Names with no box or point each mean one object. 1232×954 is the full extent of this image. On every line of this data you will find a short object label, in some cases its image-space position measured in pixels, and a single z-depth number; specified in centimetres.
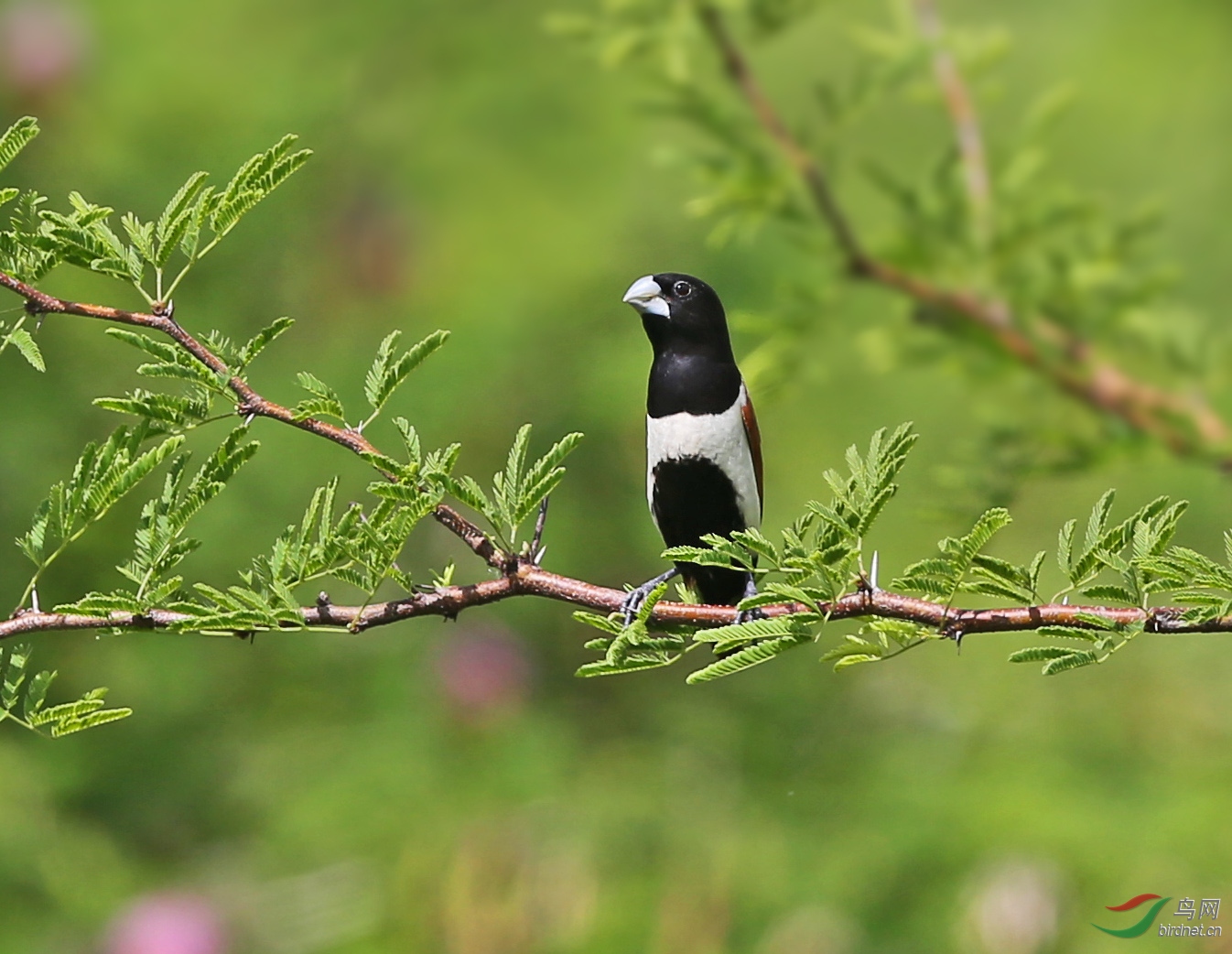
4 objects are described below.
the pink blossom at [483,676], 1104
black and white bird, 530
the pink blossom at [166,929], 940
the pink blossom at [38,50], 1227
